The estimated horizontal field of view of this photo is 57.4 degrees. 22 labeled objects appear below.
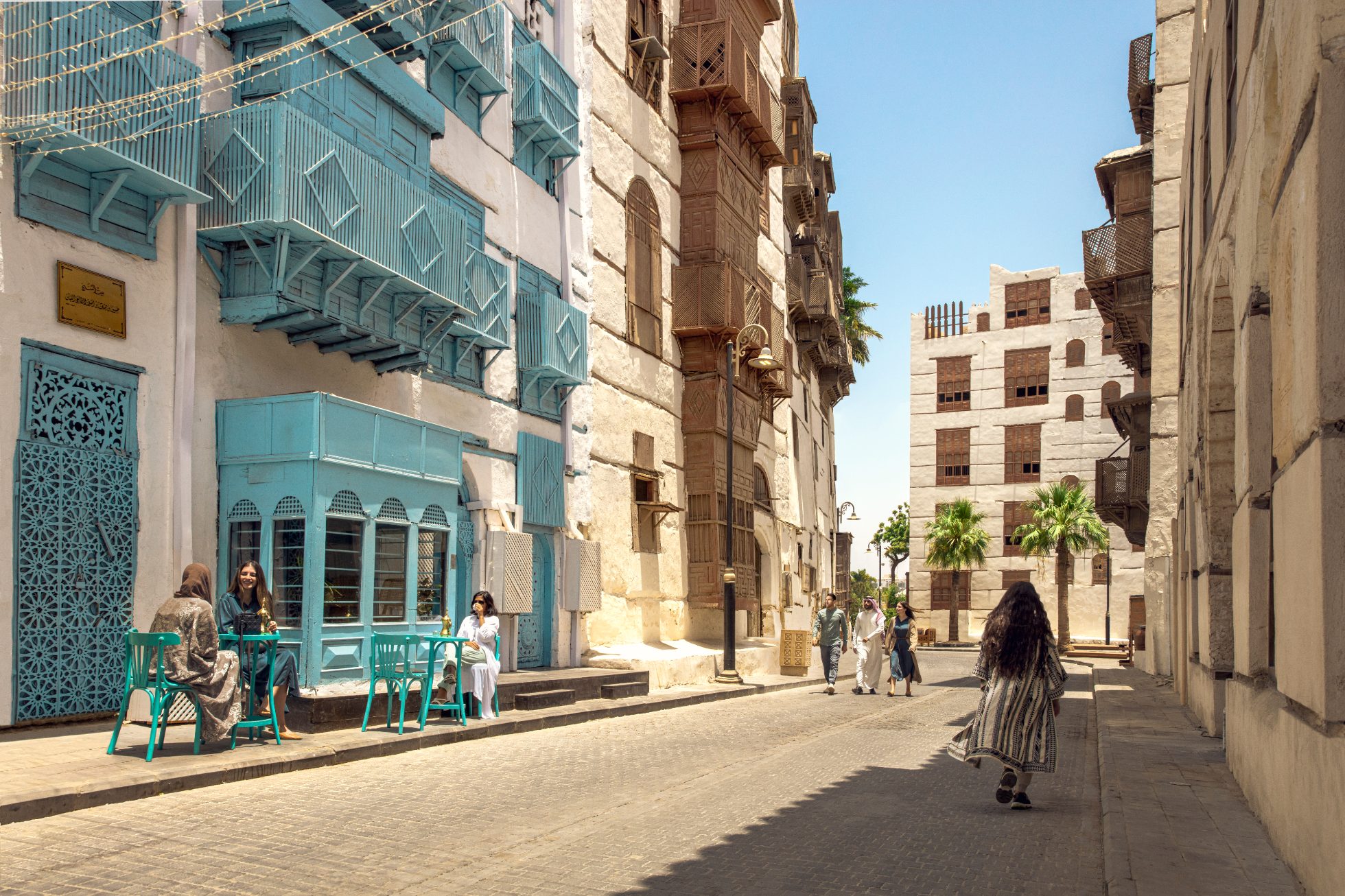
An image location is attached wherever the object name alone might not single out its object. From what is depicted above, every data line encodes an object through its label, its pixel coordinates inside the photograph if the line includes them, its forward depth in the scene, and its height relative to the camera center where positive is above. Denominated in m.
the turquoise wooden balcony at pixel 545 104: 21.33 +7.26
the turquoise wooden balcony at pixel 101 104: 10.72 +3.77
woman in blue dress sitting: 10.63 -0.87
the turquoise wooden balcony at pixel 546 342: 20.80 +2.91
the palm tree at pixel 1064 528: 54.94 -0.67
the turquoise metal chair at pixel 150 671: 9.37 -1.25
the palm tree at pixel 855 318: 58.66 +9.37
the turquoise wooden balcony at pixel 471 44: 18.00 +7.08
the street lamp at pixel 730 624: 23.59 -2.18
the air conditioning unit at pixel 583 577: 22.00 -1.18
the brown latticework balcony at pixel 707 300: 27.97 +4.86
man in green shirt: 22.38 -2.27
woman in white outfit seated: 13.98 -1.58
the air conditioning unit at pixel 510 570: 19.16 -0.92
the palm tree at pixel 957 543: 60.69 -1.48
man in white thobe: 21.81 -2.42
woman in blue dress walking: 21.45 -2.37
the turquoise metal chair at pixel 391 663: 12.41 -1.55
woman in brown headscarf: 9.62 -1.19
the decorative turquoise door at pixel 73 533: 11.14 -0.20
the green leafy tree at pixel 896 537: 83.44 -1.72
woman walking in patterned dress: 8.68 -1.33
